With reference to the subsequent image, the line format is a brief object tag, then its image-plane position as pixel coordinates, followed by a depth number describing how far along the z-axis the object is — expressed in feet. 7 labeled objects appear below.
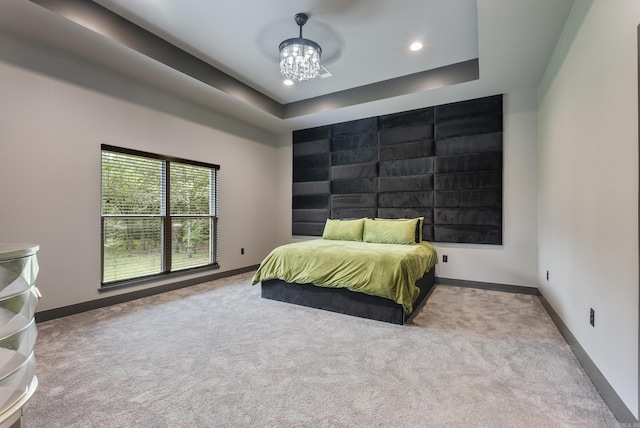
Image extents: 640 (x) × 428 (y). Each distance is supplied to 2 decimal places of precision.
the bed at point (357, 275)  9.36
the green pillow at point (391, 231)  13.48
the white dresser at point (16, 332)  3.52
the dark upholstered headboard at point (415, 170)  13.50
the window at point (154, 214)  11.25
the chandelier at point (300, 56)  9.32
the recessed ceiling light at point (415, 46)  10.45
